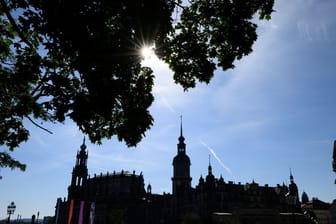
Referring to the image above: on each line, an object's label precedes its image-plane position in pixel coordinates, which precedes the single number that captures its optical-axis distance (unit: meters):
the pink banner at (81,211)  39.92
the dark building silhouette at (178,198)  72.25
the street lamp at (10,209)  54.00
